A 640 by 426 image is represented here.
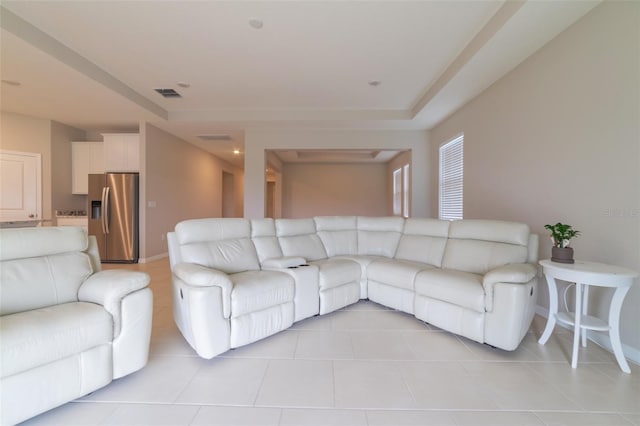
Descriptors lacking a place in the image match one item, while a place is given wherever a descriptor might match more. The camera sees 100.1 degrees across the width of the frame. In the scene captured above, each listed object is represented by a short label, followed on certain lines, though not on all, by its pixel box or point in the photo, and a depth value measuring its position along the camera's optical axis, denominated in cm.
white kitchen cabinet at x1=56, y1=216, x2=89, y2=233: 500
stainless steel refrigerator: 492
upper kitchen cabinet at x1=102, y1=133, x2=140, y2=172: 511
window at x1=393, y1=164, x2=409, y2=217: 704
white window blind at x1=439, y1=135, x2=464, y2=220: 448
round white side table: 171
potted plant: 202
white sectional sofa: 196
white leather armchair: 128
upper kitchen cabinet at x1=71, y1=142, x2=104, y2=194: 532
